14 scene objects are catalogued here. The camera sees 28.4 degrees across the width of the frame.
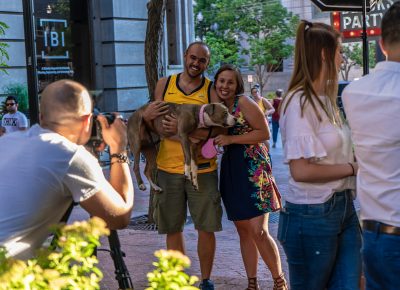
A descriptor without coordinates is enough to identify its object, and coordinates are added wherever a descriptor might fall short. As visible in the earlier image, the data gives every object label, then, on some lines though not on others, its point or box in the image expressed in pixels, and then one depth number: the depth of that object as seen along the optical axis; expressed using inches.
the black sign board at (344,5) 312.5
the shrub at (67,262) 97.2
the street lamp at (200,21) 2072.3
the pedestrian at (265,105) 758.7
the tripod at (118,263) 167.5
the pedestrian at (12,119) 558.3
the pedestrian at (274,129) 909.1
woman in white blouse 155.3
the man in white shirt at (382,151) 133.6
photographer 126.4
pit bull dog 229.9
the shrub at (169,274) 101.0
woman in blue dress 237.9
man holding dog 239.5
